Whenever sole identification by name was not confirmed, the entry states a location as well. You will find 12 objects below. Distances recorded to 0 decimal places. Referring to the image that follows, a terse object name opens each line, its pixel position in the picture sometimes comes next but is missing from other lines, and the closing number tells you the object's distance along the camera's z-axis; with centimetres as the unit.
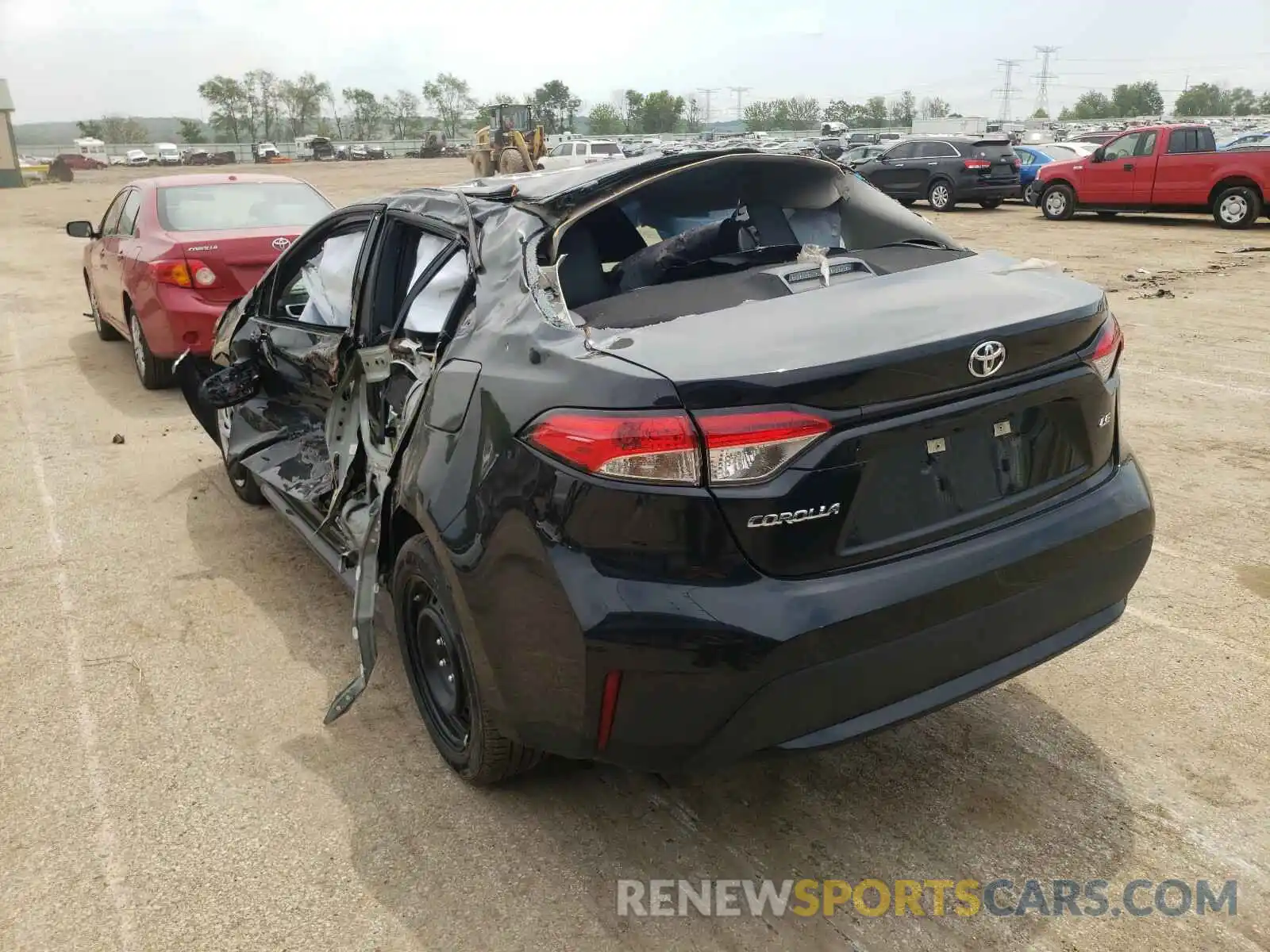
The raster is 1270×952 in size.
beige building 4878
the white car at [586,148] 4231
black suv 2075
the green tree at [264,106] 12519
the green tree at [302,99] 12719
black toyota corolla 212
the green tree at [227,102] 12231
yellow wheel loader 2602
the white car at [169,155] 7831
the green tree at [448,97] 13800
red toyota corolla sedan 722
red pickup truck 1602
